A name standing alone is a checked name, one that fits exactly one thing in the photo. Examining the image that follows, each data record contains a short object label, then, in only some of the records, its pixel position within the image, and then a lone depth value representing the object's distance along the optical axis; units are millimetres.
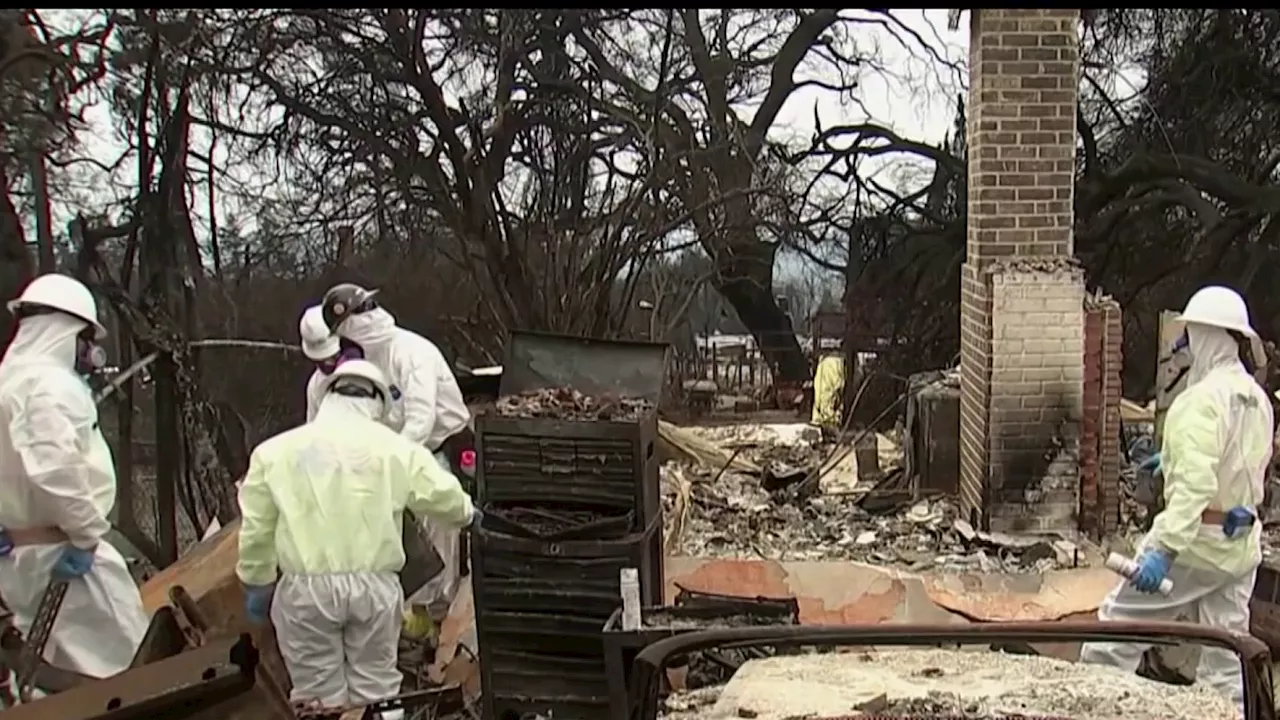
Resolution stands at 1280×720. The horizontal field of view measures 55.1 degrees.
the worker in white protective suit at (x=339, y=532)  4406
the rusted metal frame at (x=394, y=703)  3451
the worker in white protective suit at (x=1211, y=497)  4582
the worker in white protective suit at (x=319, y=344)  6168
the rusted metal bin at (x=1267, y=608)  4785
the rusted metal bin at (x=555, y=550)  4941
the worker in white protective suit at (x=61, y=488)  4520
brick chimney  7066
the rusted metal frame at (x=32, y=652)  3391
